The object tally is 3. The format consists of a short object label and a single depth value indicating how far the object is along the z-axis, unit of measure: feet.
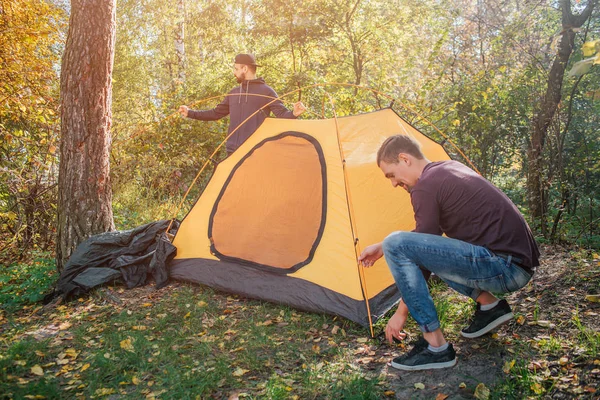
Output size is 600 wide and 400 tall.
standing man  14.64
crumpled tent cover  12.45
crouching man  7.51
